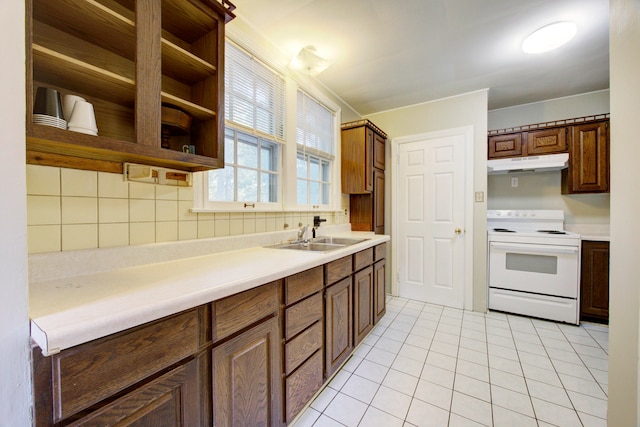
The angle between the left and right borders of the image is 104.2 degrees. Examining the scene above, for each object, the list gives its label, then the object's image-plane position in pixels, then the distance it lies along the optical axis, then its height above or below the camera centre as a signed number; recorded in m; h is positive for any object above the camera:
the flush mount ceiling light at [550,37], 1.84 +1.35
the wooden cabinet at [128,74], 0.88 +0.52
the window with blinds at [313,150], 2.44 +0.63
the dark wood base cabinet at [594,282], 2.48 -0.72
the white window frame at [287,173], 1.53 +0.33
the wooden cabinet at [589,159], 2.63 +0.57
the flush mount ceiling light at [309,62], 1.98 +1.23
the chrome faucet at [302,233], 2.19 -0.20
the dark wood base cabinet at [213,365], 0.62 -0.52
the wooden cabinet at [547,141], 2.80 +0.81
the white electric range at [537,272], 2.53 -0.65
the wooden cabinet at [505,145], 3.00 +0.81
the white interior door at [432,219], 2.97 -0.10
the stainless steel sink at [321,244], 2.07 -0.29
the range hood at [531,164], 2.77 +0.55
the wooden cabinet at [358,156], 2.85 +0.64
